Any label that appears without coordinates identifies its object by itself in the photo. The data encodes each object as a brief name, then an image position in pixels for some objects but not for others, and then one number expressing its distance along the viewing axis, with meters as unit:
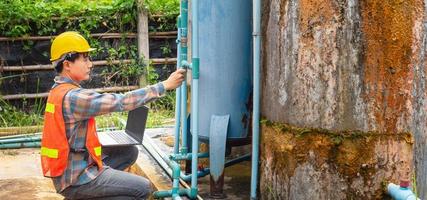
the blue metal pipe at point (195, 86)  4.06
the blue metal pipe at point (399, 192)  2.96
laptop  4.36
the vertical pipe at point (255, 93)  3.71
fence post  9.62
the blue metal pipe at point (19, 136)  7.74
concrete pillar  3.18
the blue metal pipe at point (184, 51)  4.49
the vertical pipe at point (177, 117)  4.80
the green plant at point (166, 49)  9.96
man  3.69
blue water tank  4.07
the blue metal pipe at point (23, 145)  7.49
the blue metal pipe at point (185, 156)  4.58
